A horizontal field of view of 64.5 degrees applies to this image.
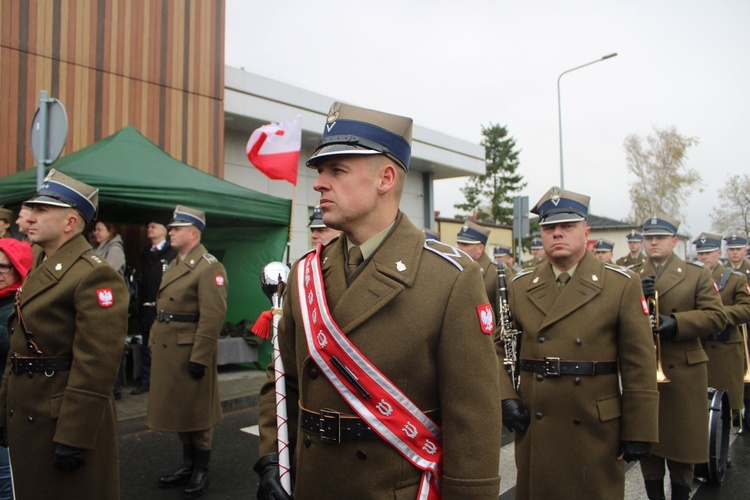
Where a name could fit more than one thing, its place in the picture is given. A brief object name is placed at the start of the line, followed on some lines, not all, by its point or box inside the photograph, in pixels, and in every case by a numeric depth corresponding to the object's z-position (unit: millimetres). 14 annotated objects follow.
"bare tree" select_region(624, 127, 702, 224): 38906
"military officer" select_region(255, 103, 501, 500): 1896
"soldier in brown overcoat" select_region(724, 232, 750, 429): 10148
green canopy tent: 7387
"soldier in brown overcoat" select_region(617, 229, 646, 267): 12500
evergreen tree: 53188
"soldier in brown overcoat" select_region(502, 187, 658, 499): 3283
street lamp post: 20844
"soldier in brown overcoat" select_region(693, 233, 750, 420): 6220
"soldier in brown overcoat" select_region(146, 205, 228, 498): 5094
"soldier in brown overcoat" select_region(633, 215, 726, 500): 4414
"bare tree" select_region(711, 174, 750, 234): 36250
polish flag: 8391
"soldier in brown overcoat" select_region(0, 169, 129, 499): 3059
